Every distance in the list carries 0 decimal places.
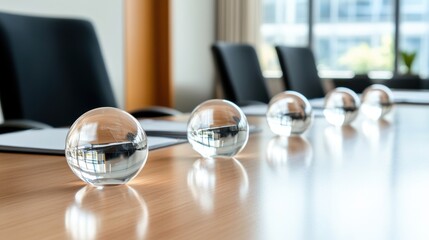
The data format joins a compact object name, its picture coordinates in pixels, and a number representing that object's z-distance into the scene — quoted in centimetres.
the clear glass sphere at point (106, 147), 70
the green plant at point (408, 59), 614
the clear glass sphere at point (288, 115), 122
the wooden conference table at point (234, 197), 53
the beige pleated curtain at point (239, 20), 662
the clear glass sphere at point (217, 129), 91
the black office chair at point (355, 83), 398
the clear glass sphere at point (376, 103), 171
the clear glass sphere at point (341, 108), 149
